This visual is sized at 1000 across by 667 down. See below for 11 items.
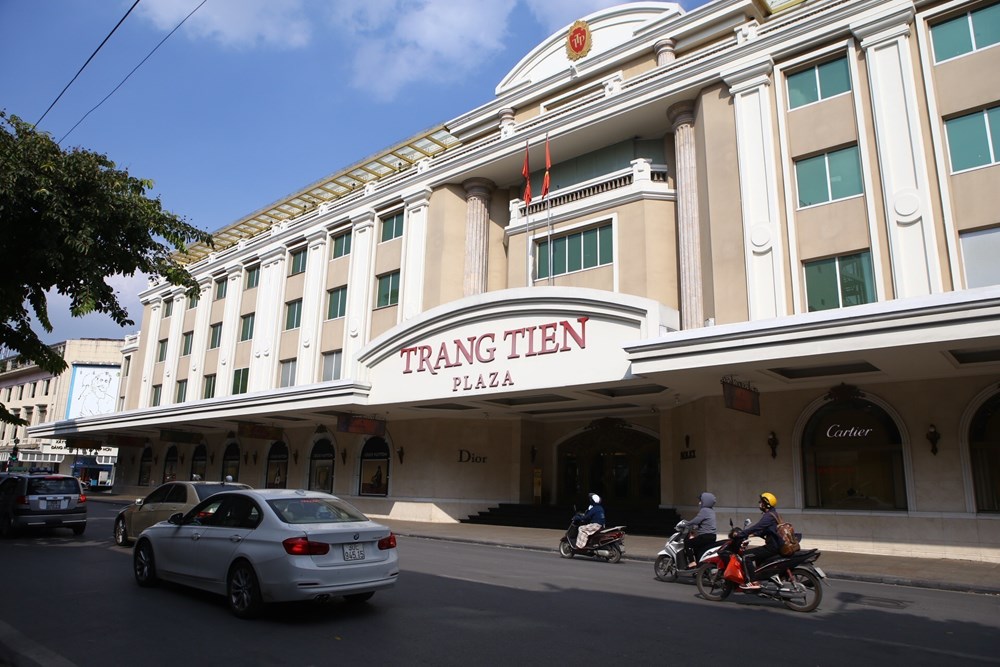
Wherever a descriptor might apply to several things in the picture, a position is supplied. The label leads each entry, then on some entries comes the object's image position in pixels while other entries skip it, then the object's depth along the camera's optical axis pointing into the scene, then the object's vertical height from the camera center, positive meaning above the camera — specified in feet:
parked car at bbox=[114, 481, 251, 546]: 44.42 -1.36
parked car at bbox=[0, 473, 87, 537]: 54.24 -1.74
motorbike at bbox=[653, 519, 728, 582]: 38.37 -3.50
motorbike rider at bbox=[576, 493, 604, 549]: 49.14 -2.08
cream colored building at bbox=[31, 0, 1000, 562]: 52.19 +19.55
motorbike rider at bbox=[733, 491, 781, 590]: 31.37 -1.74
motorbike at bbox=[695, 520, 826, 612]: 30.66 -3.56
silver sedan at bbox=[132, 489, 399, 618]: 25.36 -2.44
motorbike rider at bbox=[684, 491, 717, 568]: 37.78 -2.05
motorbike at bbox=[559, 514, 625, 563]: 48.49 -3.56
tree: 35.73 +13.32
